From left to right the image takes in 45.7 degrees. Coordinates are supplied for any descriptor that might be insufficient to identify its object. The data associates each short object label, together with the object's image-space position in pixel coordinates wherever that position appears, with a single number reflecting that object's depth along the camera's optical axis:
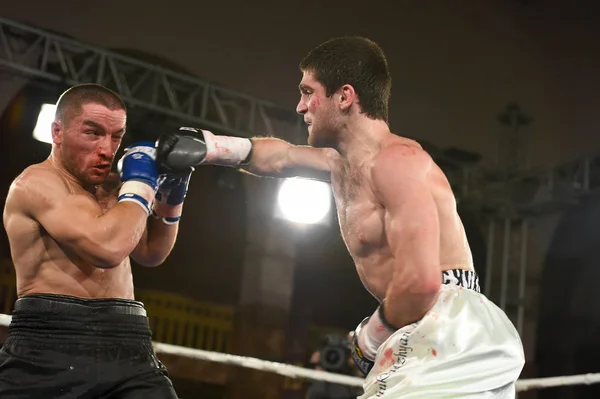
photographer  3.71
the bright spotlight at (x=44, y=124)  4.75
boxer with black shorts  1.75
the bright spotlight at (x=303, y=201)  5.70
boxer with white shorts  1.38
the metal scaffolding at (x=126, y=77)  4.70
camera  3.71
